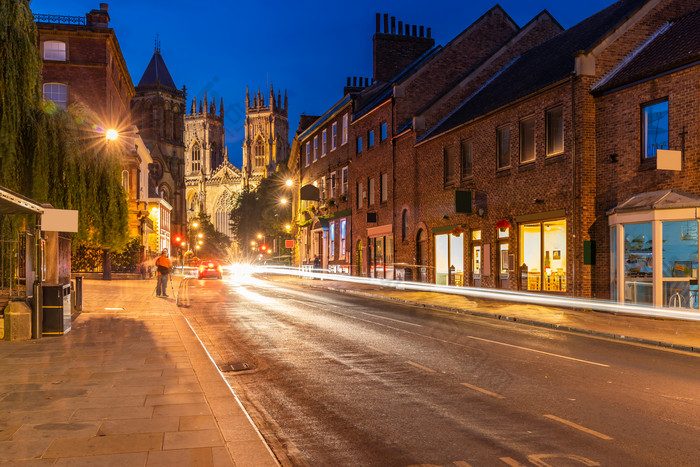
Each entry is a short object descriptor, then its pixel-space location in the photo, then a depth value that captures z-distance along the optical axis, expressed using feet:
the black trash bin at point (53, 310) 40.68
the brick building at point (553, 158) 56.59
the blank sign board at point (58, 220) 41.37
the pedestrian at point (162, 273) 77.25
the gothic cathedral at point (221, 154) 497.87
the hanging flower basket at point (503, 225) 77.74
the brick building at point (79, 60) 141.90
